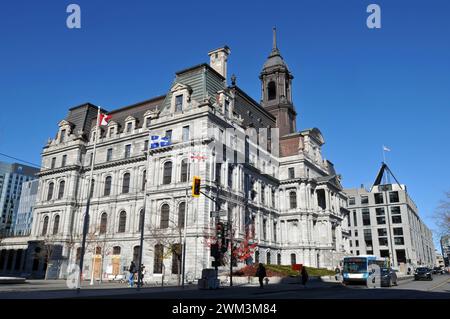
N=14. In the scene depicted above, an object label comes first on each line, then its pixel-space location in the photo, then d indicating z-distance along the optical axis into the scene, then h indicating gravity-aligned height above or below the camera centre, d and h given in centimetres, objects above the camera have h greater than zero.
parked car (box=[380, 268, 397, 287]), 3192 -92
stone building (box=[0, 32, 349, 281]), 4366 +1089
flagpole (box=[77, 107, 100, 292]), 2405 +168
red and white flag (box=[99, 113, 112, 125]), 2996 +1091
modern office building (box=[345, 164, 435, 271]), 10375 +1233
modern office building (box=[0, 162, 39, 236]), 19150 +3265
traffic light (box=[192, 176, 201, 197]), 2424 +471
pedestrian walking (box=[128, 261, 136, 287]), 3244 -94
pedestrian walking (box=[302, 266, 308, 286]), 3259 -88
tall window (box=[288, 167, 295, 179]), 6087 +1438
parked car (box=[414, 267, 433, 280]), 4497 -73
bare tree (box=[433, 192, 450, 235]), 4839 +557
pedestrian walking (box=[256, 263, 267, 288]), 2844 -61
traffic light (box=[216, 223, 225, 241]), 2606 +218
